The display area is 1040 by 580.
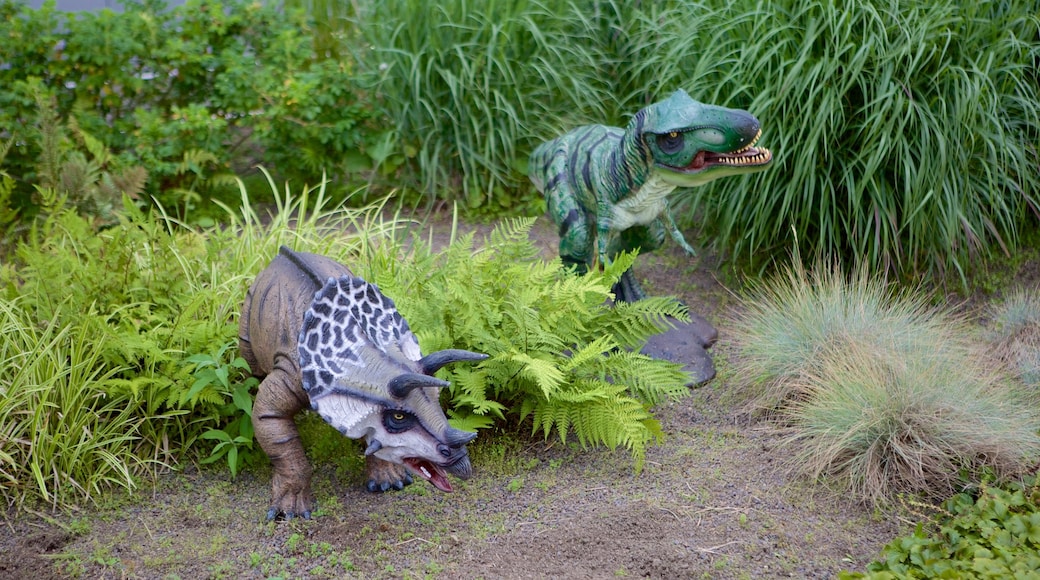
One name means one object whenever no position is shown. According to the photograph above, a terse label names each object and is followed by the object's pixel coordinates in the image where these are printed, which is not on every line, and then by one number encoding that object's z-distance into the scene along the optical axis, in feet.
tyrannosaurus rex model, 13.84
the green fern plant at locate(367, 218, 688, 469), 12.82
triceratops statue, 10.53
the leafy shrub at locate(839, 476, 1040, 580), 10.48
